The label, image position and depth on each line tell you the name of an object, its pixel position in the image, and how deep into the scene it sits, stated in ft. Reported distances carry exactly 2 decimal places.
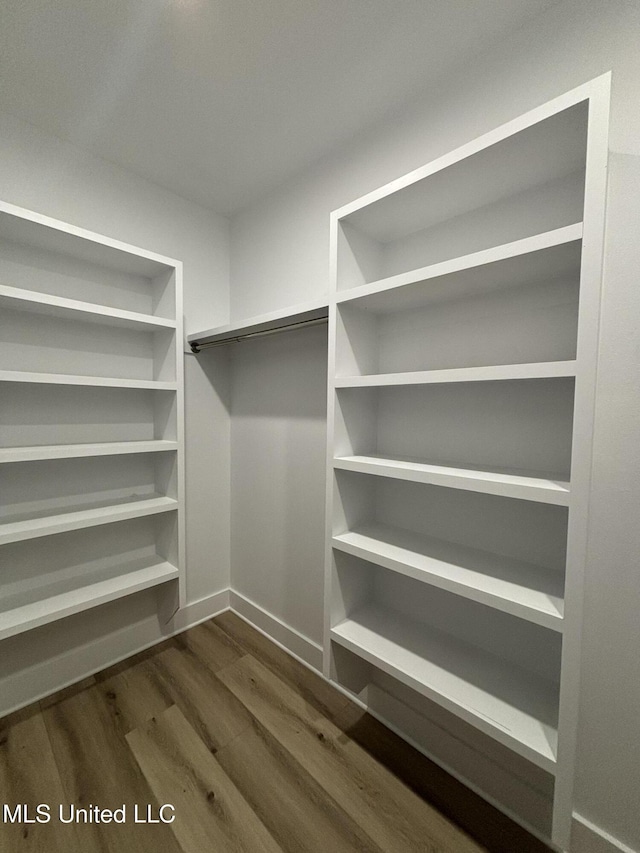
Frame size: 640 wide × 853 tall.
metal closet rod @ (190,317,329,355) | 4.95
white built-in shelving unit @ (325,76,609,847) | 2.63
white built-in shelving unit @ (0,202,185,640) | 4.75
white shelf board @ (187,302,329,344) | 4.71
